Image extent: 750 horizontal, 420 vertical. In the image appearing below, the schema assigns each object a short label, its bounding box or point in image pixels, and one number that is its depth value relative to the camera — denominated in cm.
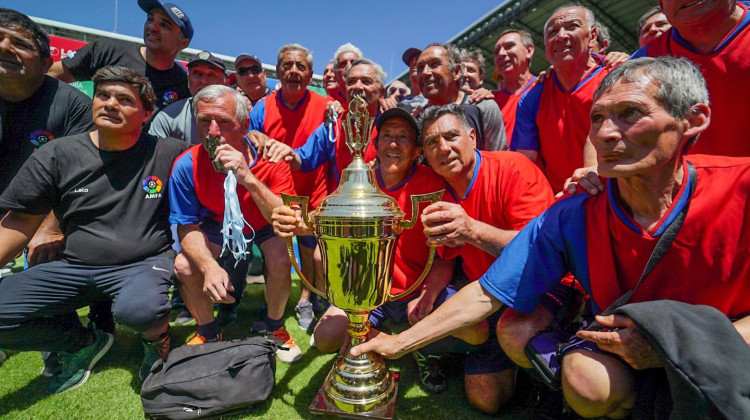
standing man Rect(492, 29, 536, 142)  418
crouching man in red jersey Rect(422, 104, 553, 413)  218
